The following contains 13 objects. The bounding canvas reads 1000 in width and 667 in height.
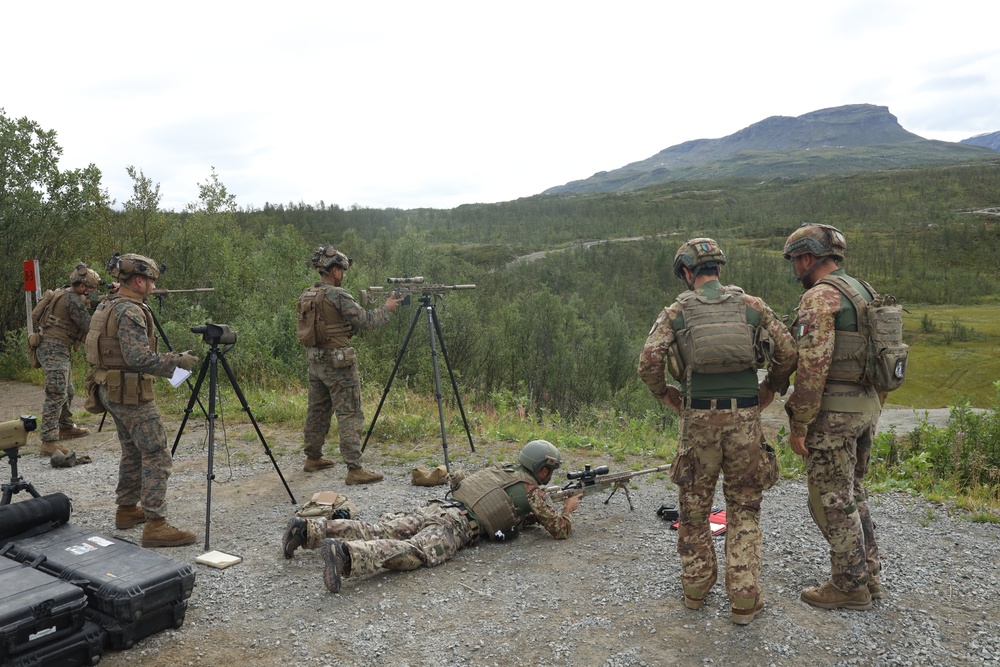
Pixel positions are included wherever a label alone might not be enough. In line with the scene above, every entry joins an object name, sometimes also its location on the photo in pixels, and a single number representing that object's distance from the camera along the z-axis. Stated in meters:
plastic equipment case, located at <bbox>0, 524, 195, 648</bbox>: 4.17
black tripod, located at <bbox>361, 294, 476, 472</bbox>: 7.69
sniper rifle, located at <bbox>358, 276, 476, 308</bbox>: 7.61
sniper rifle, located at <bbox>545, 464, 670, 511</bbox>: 6.04
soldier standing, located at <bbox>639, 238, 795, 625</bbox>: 4.33
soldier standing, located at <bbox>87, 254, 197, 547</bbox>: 5.71
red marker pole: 11.02
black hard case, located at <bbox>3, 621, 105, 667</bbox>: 3.72
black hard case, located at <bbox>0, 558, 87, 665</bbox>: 3.65
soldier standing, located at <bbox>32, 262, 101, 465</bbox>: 9.10
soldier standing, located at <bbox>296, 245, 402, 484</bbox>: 7.46
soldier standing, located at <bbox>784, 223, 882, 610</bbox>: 4.32
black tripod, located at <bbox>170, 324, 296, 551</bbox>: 5.79
